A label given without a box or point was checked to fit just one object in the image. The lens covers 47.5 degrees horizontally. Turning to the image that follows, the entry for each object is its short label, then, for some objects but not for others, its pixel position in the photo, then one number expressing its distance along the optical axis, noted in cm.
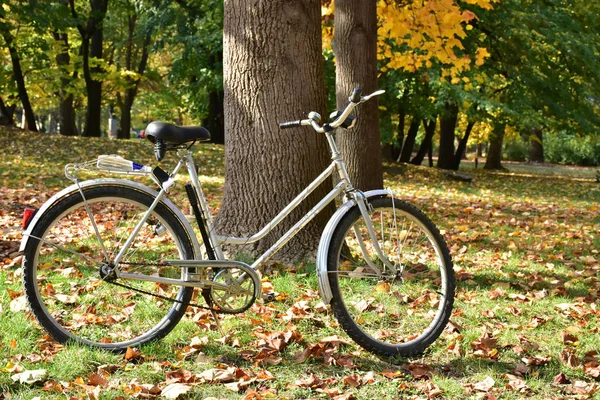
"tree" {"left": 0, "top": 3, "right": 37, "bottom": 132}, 1544
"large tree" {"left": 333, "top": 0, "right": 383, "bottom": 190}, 810
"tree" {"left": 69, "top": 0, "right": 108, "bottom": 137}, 2048
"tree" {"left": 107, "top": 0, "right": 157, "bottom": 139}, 2216
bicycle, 350
